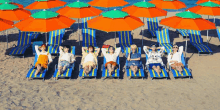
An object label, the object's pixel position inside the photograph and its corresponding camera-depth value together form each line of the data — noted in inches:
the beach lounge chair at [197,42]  451.3
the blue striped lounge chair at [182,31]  538.8
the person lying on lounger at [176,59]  378.5
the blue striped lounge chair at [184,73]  364.8
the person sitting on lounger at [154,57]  380.5
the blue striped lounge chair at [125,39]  475.8
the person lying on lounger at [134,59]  378.5
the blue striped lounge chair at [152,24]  561.8
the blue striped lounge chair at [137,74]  363.4
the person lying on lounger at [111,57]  374.3
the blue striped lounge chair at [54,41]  450.7
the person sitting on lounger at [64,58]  373.3
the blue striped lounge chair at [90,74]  363.3
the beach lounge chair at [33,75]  360.5
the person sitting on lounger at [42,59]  371.2
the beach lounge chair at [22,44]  439.2
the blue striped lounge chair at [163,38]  475.8
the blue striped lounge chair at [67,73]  362.3
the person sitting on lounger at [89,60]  372.2
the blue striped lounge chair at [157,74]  362.0
